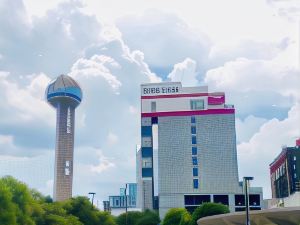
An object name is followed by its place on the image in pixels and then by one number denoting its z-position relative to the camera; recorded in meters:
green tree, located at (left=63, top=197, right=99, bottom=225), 101.25
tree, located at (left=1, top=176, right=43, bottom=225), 72.71
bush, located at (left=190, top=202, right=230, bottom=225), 97.44
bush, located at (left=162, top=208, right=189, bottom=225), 108.27
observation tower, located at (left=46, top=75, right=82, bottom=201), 198.25
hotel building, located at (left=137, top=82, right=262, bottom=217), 148.00
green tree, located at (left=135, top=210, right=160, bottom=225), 123.25
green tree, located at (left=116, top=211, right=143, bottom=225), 120.94
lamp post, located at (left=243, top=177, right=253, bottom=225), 42.34
